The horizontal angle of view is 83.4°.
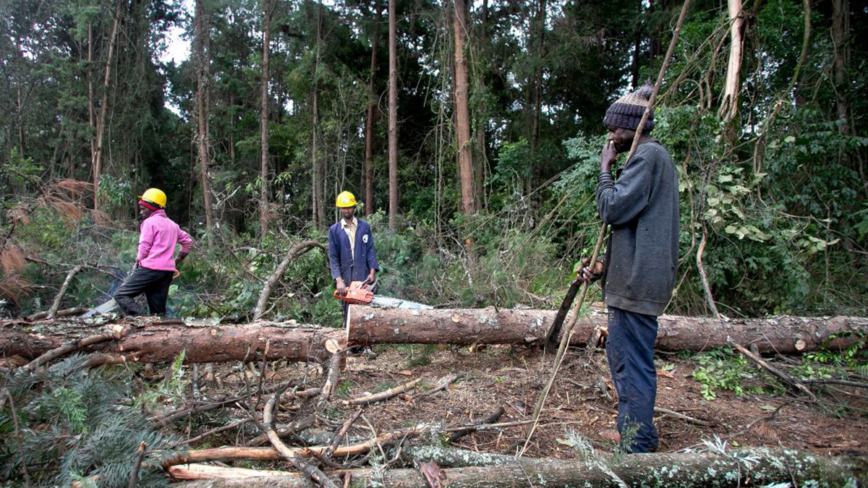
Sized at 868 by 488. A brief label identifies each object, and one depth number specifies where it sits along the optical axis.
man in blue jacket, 5.64
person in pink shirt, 5.07
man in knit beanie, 2.56
